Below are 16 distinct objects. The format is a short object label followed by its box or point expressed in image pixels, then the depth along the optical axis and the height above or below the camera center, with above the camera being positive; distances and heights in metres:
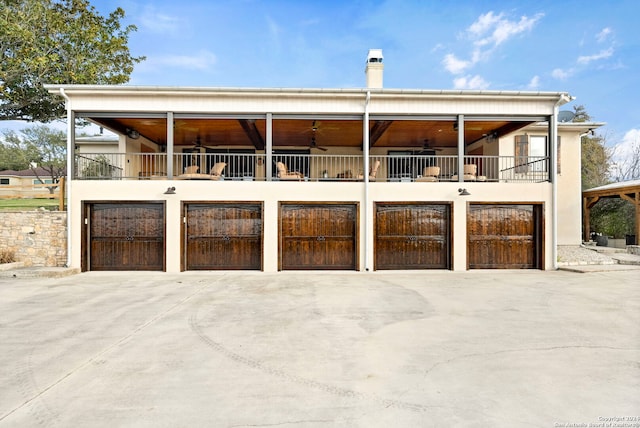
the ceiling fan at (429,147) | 14.52 +2.92
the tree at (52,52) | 12.49 +6.59
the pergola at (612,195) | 12.53 +0.77
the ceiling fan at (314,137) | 11.42 +3.00
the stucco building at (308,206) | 9.86 +0.25
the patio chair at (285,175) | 10.23 +1.23
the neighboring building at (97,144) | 13.91 +2.94
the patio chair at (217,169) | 10.93 +1.46
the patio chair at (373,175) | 10.32 +1.28
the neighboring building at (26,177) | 33.03 +3.75
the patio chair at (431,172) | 11.24 +1.41
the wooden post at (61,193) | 10.81 +0.70
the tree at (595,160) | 27.76 +4.58
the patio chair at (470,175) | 10.49 +1.23
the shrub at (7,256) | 10.04 -1.23
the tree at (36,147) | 36.34 +7.45
